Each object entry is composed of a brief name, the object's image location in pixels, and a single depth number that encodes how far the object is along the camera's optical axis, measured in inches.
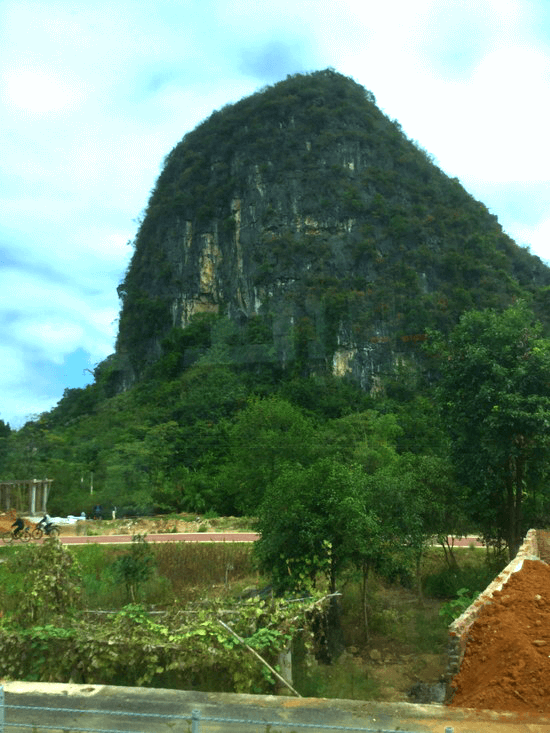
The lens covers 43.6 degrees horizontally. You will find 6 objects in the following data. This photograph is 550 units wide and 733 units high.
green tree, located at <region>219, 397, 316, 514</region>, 1197.1
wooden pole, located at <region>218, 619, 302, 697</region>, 277.3
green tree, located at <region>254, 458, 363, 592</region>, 443.2
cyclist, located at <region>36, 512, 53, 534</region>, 813.1
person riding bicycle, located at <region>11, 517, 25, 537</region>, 872.9
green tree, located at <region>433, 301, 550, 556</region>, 512.1
